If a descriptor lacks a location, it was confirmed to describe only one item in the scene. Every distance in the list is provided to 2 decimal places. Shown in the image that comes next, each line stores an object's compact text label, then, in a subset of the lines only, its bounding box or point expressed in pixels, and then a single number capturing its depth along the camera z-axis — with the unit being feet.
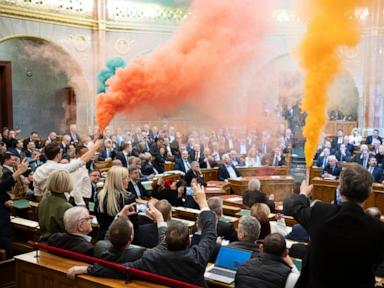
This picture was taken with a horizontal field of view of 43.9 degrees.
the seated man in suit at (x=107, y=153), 38.99
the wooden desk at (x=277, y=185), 35.14
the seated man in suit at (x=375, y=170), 33.40
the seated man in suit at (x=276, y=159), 39.83
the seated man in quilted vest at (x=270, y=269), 10.30
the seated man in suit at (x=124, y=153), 34.58
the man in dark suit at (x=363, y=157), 37.19
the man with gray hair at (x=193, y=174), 28.87
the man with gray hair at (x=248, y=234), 13.14
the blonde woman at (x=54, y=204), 14.00
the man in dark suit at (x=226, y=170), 36.63
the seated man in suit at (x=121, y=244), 11.51
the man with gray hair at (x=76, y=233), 12.62
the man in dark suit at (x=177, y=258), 10.77
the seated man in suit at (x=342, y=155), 40.45
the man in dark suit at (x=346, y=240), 8.18
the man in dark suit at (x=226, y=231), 16.67
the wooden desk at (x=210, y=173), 37.79
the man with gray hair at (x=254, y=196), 22.35
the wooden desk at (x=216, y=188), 30.78
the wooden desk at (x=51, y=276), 11.14
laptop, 12.50
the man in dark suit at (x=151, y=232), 15.31
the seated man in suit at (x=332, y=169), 34.94
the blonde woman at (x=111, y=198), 15.37
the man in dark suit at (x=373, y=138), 45.06
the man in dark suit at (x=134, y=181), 22.15
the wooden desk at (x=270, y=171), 39.01
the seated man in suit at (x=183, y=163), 36.50
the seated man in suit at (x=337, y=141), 43.59
